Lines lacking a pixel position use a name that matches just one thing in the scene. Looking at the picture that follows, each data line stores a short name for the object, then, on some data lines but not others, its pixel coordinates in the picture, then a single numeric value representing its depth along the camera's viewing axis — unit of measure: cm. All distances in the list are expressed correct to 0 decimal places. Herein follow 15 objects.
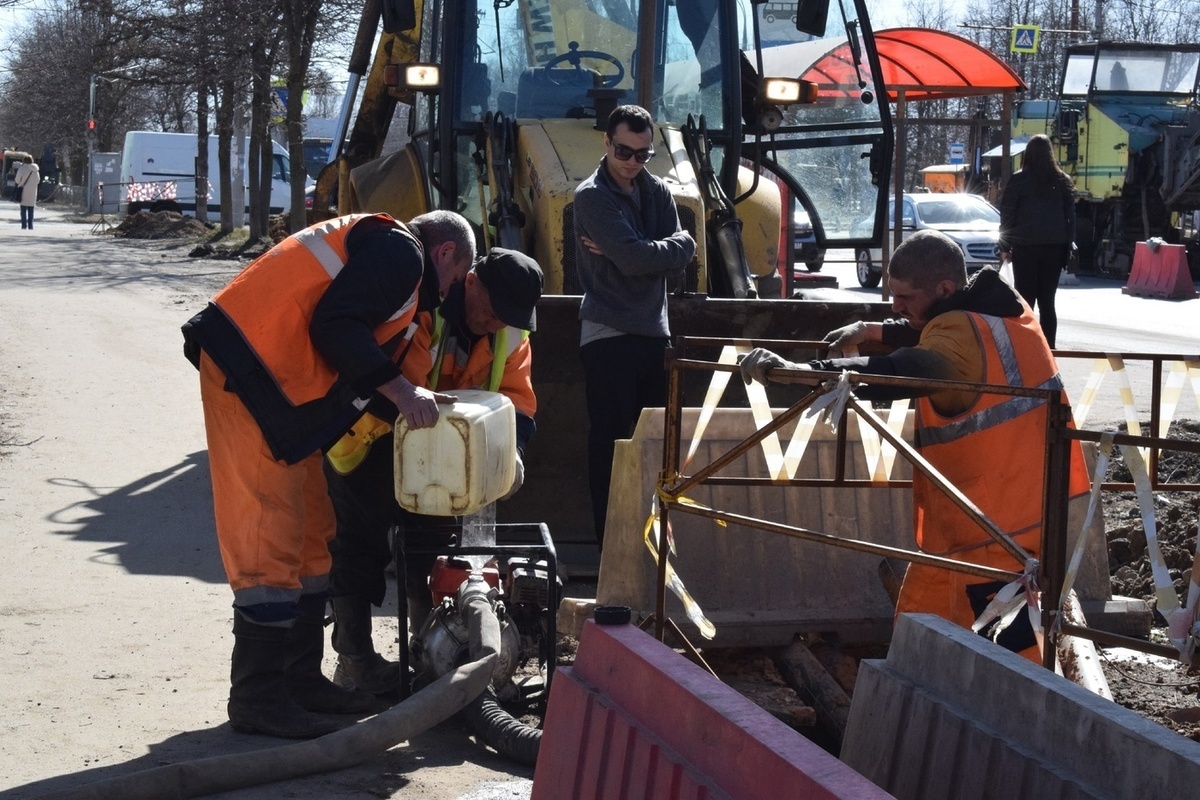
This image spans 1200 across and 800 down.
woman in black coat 1098
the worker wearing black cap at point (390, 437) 450
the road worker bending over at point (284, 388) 408
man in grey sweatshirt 552
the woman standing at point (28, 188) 3234
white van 3553
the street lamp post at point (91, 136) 4147
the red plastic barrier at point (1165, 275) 2016
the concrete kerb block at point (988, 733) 226
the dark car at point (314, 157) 3950
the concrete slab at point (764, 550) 507
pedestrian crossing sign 3712
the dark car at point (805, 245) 1439
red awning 1414
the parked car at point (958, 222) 2259
